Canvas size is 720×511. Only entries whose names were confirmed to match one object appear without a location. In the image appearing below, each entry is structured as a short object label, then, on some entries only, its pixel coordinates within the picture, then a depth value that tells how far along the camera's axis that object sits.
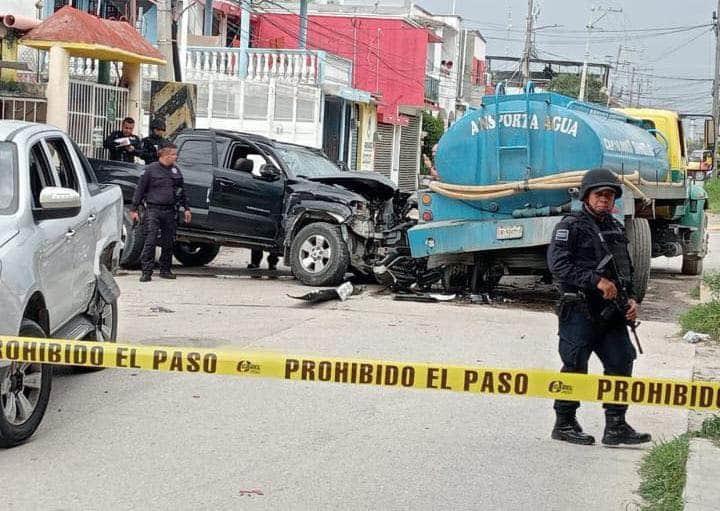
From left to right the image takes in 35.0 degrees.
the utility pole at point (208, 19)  33.19
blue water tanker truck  13.08
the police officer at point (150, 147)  17.75
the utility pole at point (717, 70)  62.06
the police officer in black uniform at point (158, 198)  14.71
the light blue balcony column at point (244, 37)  31.78
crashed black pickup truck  14.64
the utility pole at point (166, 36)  20.83
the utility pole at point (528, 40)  65.06
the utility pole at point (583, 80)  63.84
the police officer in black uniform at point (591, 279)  6.88
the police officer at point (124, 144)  17.77
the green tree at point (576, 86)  77.60
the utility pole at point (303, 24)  35.38
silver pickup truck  6.43
